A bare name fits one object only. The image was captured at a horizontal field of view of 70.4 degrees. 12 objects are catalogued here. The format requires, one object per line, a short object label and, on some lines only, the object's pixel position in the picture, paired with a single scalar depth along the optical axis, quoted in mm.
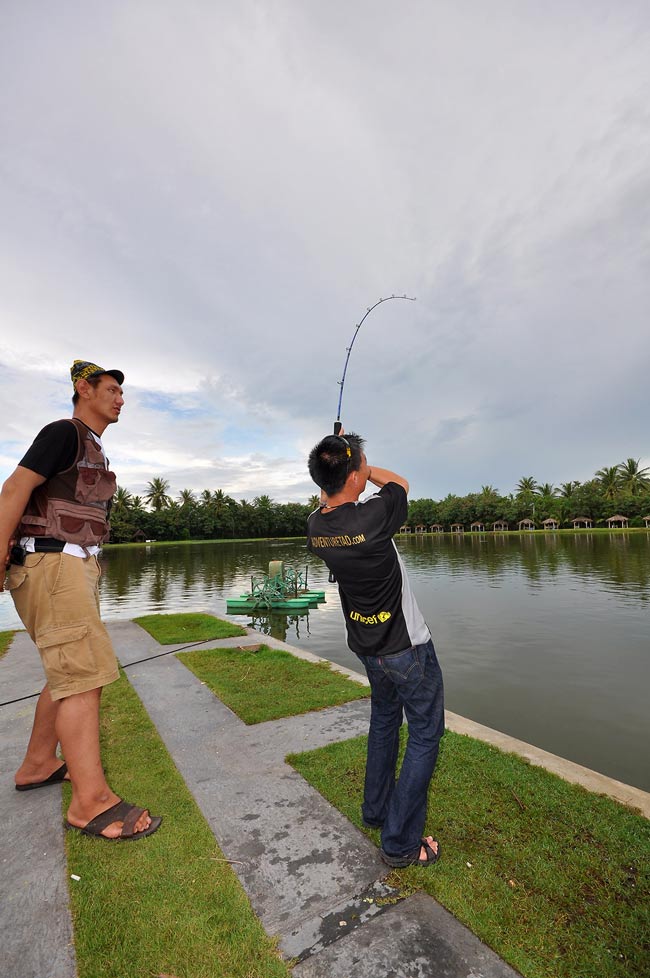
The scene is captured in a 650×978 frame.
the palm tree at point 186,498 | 98438
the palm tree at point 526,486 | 103175
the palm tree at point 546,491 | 100438
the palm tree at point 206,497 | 99438
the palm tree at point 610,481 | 83875
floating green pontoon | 16391
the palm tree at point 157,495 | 92250
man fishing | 2441
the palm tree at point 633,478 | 81938
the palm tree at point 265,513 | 102688
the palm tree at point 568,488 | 92181
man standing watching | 2691
